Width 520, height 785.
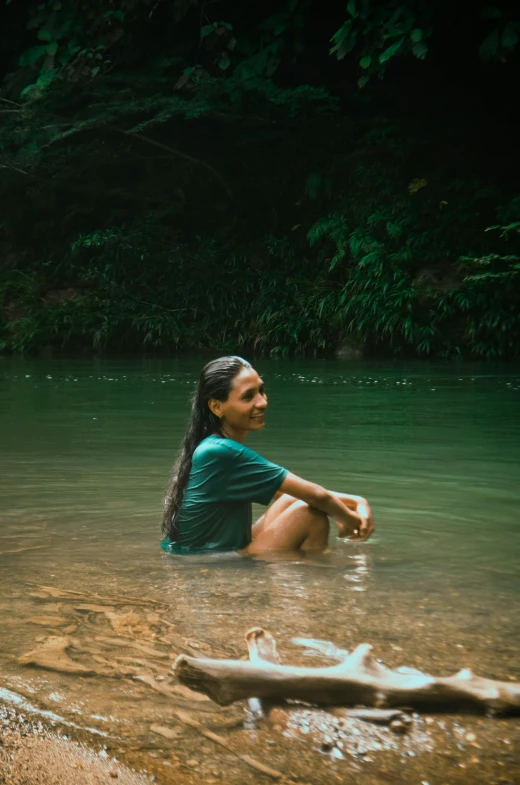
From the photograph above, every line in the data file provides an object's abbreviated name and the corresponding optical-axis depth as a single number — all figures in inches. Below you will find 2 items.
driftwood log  94.0
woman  168.7
